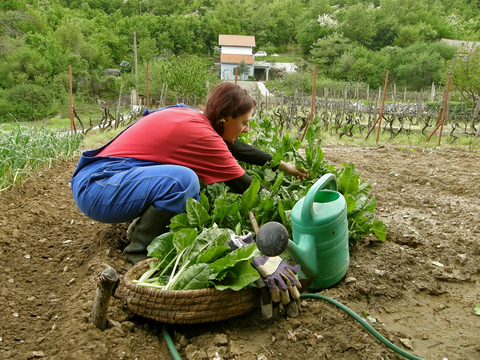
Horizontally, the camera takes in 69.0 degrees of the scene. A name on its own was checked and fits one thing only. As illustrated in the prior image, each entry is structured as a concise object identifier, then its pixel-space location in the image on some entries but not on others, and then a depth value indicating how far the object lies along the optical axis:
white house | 54.37
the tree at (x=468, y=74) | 14.42
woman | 1.82
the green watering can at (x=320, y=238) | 1.63
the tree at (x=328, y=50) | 59.41
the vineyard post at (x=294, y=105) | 9.29
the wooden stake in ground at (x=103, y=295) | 1.27
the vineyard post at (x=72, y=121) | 6.79
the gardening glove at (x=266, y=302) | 1.41
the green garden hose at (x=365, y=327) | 1.30
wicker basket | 1.35
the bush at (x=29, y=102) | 31.72
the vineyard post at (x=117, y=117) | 11.03
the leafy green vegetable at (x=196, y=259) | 1.39
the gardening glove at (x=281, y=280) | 1.40
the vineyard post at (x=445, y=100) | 8.06
